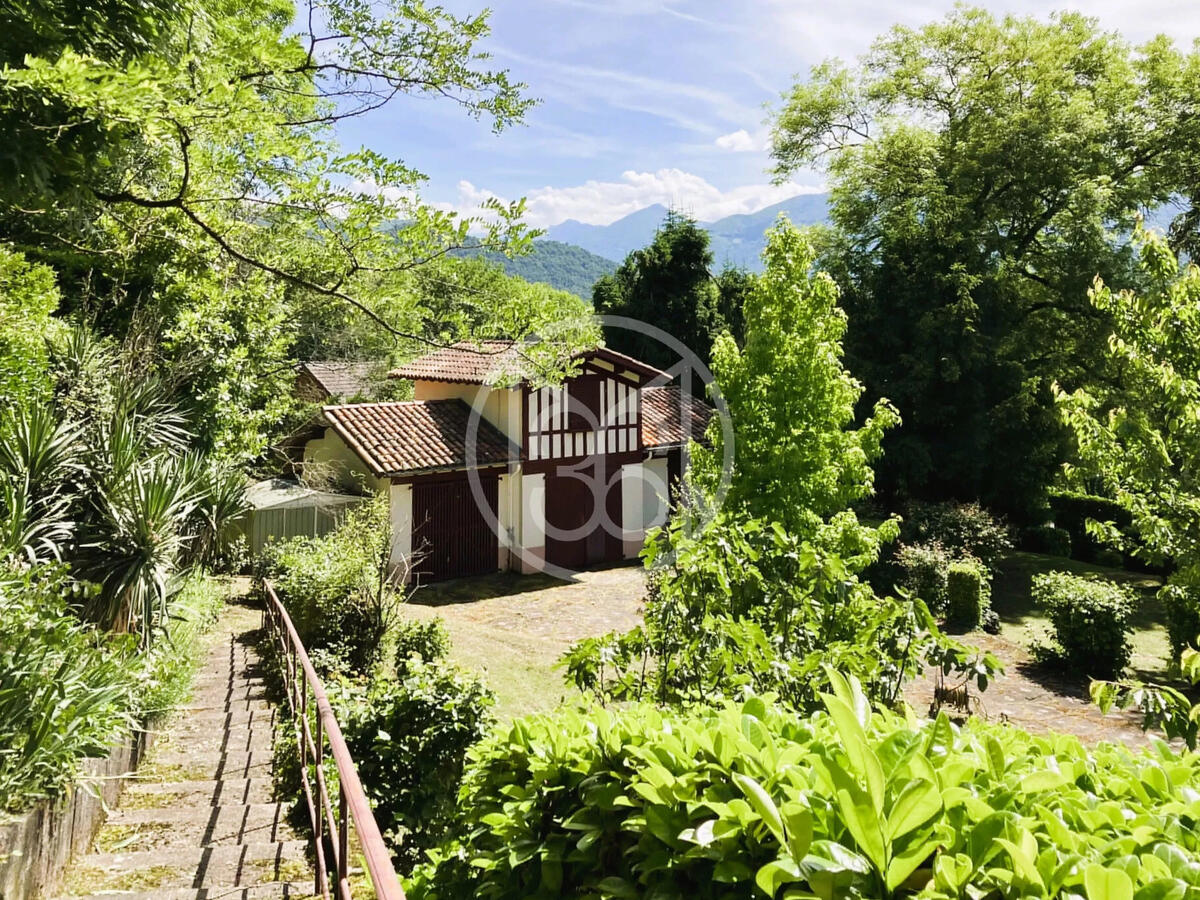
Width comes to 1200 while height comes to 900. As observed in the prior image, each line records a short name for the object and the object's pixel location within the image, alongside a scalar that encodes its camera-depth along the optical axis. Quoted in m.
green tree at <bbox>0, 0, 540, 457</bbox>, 4.04
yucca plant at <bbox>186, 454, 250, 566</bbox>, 8.26
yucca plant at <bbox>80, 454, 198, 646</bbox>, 6.66
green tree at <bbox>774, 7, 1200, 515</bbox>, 19.95
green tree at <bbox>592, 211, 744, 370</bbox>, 28.72
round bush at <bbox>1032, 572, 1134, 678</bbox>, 13.55
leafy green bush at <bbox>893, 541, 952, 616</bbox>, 16.92
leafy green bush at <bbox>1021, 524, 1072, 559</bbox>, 22.72
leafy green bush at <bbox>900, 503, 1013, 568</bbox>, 18.92
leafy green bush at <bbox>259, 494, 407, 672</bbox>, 9.78
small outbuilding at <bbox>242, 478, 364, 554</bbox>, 17.06
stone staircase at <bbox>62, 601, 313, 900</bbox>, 3.66
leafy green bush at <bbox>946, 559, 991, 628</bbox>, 16.25
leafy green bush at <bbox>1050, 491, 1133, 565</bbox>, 22.73
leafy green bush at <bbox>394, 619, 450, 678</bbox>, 9.66
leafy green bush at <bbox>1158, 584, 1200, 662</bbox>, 13.61
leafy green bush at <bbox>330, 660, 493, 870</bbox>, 4.93
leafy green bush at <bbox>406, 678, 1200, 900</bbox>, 1.43
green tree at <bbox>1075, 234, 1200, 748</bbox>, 7.69
